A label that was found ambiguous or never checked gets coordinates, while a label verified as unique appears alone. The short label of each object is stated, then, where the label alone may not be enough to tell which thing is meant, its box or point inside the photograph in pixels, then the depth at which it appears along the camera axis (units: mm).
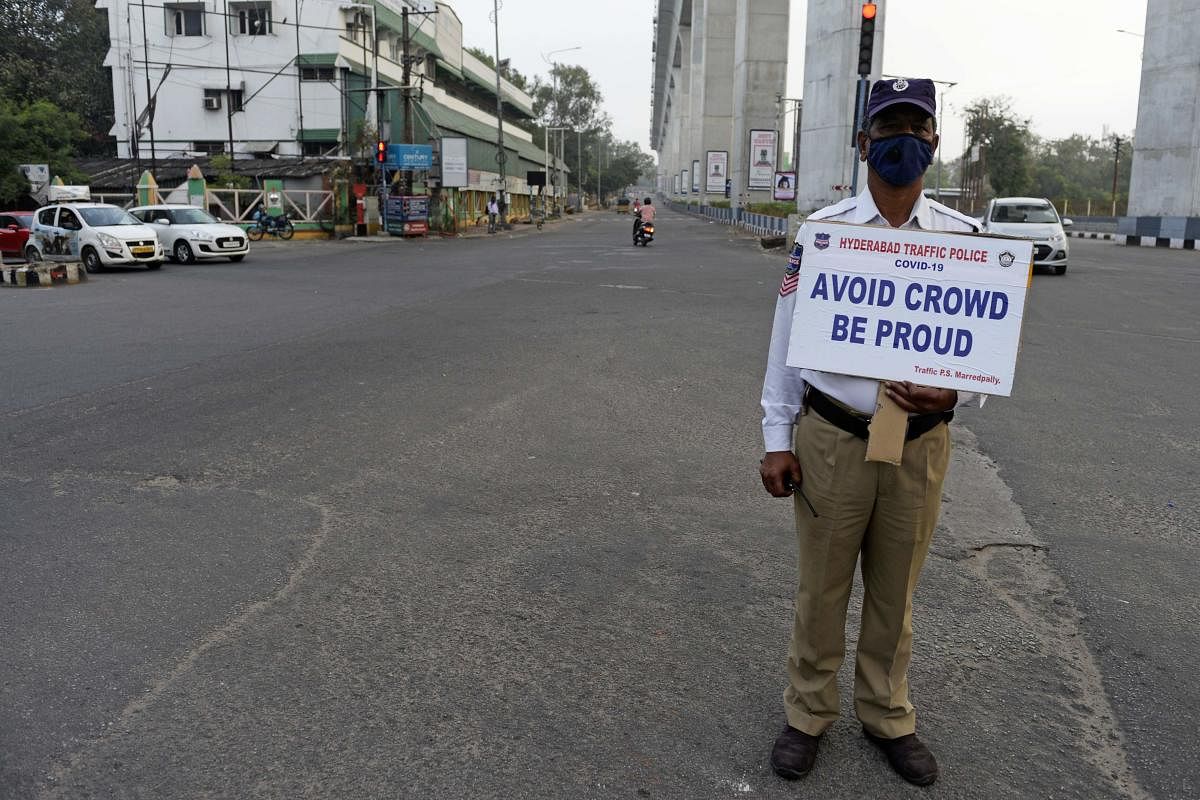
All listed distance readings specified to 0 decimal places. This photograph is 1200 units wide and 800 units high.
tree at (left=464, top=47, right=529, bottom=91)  98762
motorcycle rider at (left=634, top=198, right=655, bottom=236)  32188
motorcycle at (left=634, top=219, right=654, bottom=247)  32688
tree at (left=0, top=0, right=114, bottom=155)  52344
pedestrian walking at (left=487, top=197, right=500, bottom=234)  49219
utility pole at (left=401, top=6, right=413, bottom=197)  39875
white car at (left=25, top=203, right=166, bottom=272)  22953
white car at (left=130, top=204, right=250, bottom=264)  25719
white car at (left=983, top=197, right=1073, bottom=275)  20875
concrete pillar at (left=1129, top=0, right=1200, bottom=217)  34781
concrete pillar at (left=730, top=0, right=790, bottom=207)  51062
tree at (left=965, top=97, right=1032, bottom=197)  77812
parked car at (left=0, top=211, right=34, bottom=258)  26141
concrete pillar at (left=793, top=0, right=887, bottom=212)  31469
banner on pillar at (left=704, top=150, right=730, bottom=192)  66812
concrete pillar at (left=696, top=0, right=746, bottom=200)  69062
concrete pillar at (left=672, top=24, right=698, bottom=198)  95562
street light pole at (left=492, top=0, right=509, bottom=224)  50781
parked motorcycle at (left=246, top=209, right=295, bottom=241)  38594
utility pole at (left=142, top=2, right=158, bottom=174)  40969
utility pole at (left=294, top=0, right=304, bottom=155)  42938
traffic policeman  2855
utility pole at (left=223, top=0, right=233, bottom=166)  42875
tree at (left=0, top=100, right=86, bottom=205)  36969
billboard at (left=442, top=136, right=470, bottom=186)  44781
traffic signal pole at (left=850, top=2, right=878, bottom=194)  18000
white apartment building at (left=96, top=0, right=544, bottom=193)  42750
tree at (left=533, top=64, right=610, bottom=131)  134375
